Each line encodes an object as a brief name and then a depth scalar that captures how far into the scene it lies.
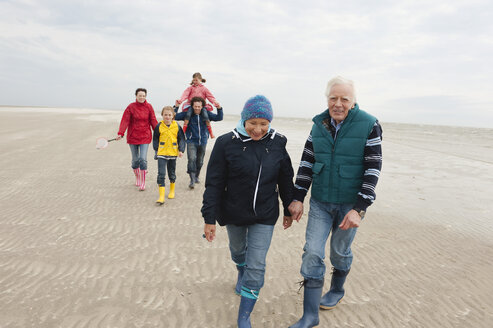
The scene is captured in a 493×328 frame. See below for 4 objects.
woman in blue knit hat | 2.77
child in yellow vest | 6.69
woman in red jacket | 7.34
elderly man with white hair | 2.73
